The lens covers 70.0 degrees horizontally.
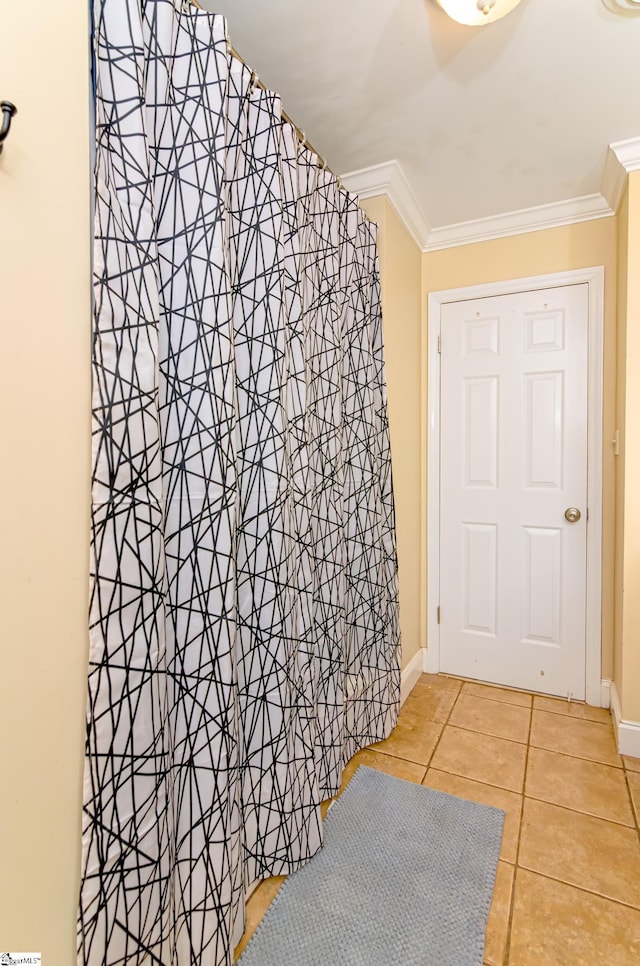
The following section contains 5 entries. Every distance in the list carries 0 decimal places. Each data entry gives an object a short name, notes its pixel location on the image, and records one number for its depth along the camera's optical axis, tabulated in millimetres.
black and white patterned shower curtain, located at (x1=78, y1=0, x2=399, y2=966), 828
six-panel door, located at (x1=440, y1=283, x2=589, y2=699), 2299
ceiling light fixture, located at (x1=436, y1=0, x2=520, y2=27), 1217
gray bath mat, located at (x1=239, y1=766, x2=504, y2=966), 1136
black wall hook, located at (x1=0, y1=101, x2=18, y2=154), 664
